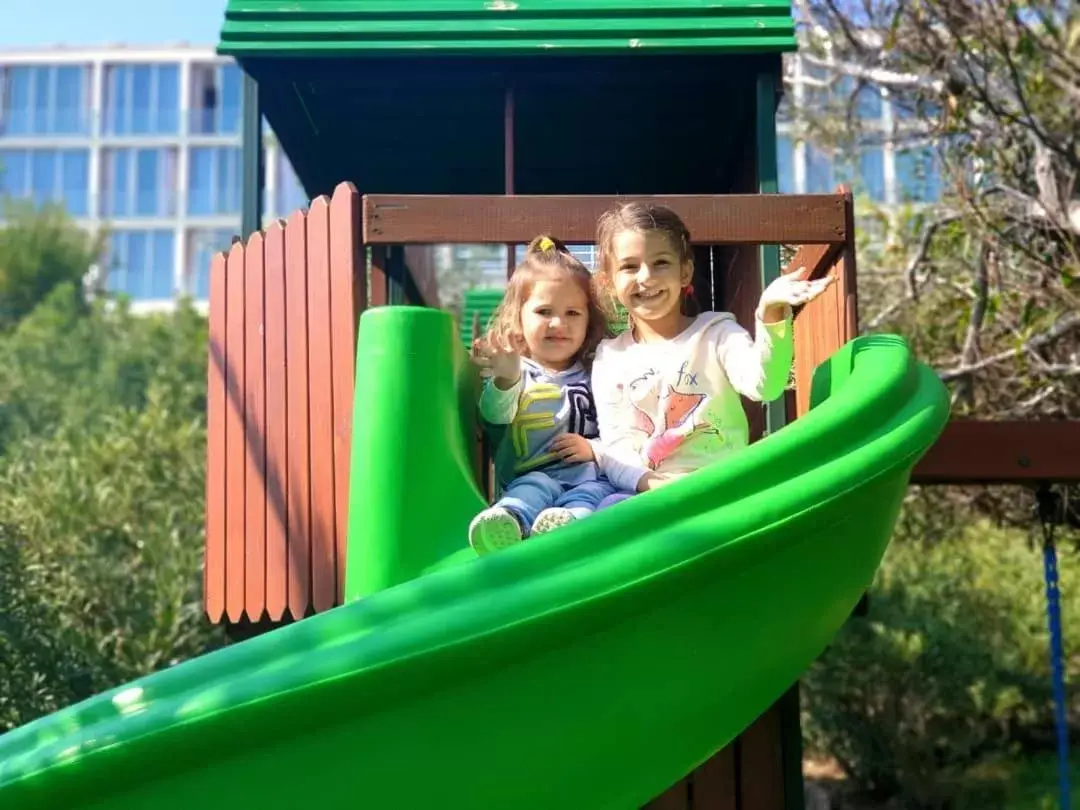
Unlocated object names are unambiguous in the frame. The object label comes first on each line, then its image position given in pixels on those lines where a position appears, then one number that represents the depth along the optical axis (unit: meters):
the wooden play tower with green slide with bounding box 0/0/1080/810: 2.18
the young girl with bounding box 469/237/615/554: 3.28
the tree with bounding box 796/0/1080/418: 7.04
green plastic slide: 2.13
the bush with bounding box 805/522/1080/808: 10.13
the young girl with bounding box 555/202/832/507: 3.21
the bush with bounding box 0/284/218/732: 7.84
